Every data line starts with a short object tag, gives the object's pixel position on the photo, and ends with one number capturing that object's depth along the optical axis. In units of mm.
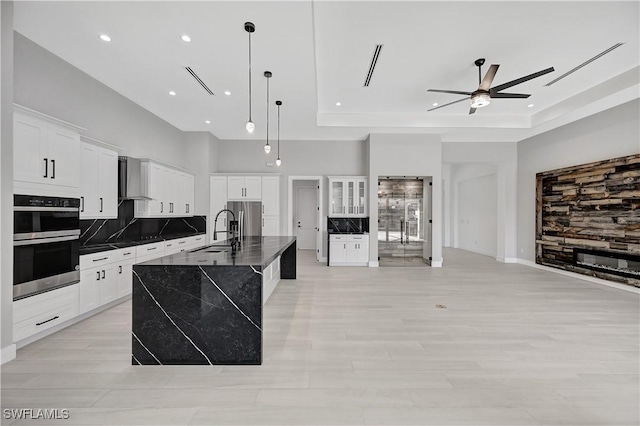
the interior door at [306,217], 10039
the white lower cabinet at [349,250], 6984
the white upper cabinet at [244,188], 7090
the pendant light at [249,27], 2887
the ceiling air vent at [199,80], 3937
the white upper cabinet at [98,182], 3629
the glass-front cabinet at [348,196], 7305
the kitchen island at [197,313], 2391
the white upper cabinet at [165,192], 5016
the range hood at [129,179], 4520
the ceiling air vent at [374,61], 3836
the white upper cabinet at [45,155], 2617
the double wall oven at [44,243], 2580
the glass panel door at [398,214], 7055
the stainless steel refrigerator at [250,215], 7109
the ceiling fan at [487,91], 3727
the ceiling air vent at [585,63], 3762
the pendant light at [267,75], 3950
